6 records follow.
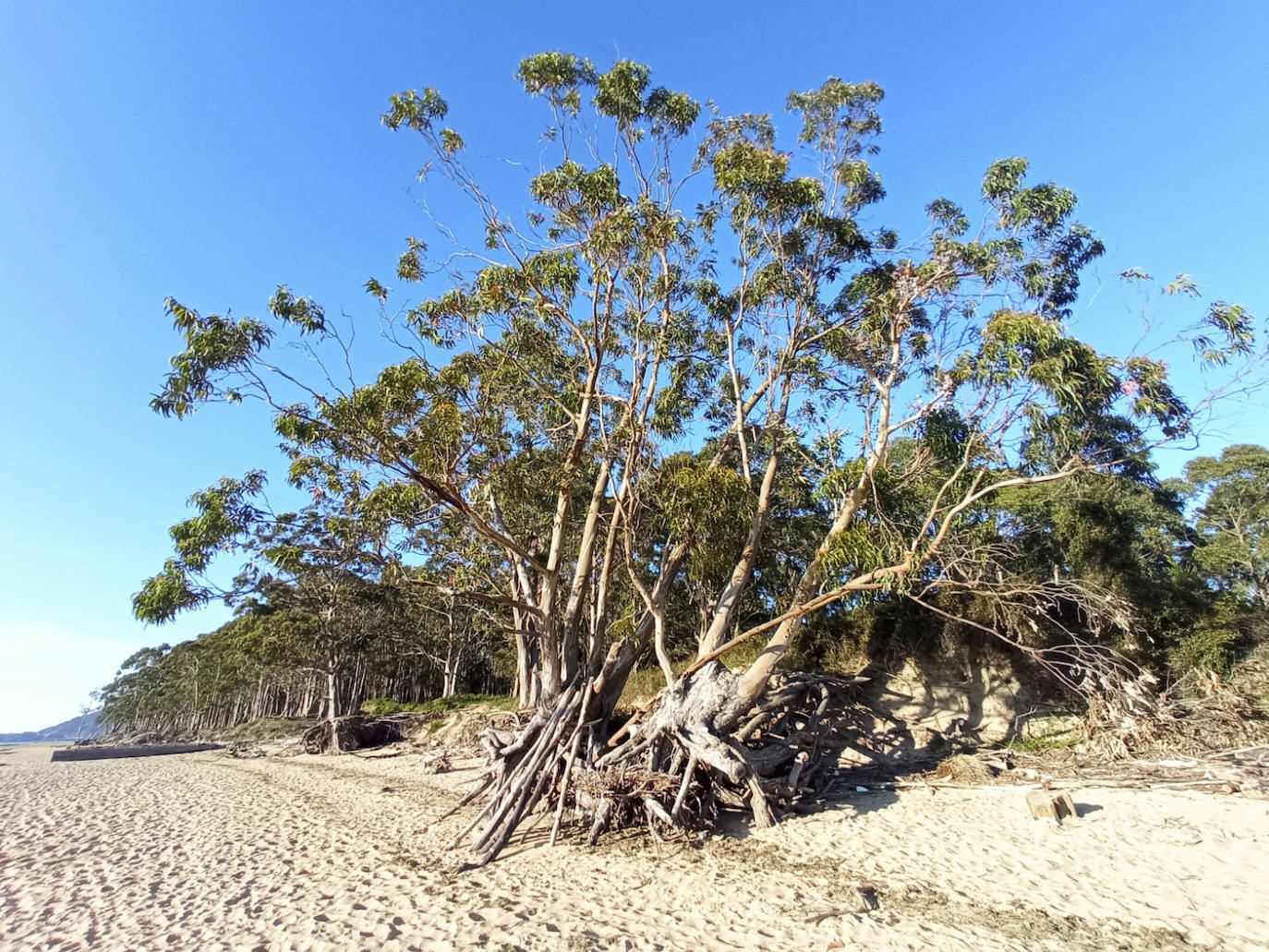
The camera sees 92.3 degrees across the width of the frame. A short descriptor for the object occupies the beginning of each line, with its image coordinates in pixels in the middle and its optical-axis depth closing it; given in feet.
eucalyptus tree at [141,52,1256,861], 31.40
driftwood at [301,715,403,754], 83.66
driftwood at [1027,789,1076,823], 29.73
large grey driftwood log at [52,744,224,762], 108.37
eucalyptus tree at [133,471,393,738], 33.12
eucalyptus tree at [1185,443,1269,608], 93.76
